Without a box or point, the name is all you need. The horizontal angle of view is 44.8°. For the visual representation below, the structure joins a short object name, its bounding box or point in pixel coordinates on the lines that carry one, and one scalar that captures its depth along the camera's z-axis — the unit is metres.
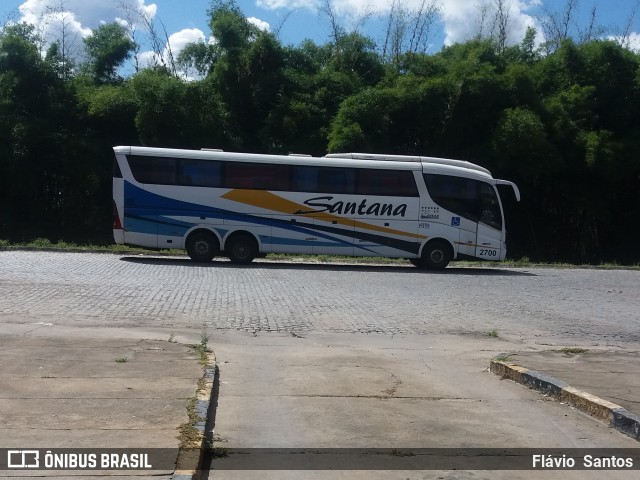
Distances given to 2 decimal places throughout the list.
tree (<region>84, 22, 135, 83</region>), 32.62
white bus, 22.17
